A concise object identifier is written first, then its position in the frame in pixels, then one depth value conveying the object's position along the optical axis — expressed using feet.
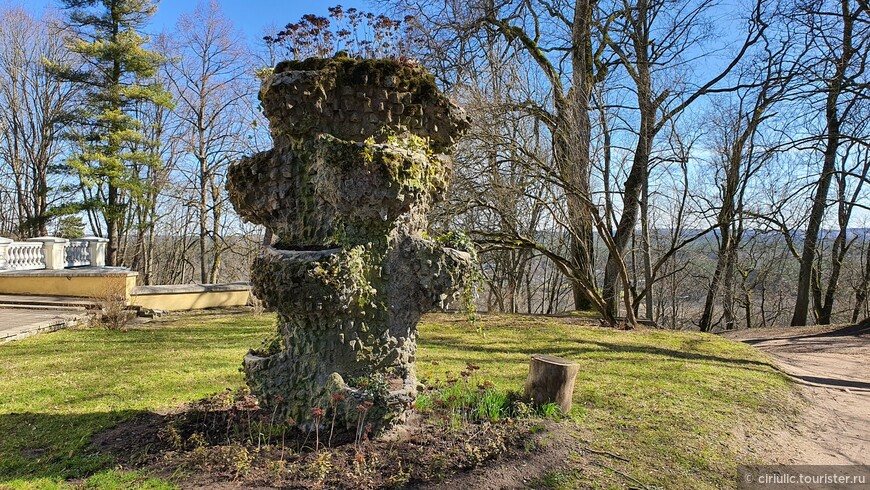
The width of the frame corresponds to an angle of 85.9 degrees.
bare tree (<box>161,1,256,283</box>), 65.62
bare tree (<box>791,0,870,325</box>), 30.78
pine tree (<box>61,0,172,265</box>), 56.90
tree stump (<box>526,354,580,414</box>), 13.67
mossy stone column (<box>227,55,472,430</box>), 10.11
